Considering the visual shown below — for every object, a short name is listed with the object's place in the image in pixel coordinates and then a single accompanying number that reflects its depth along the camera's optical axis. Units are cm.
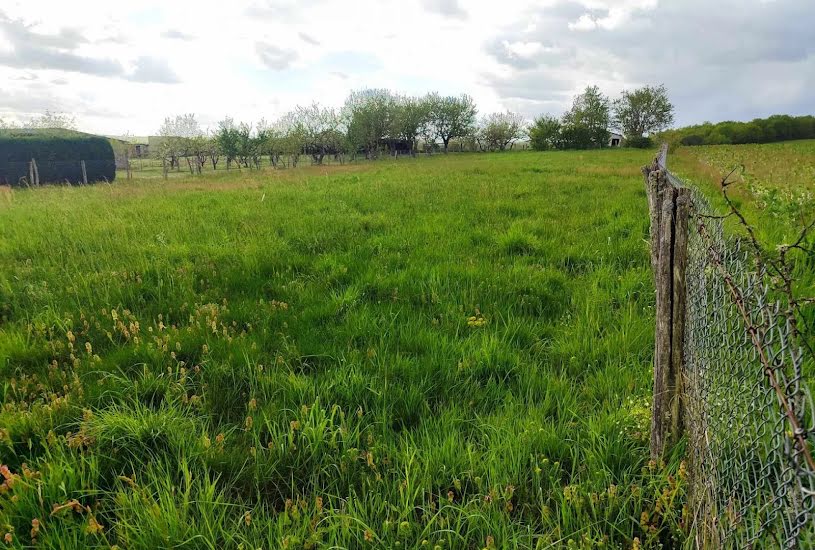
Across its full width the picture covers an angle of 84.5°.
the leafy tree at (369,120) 6203
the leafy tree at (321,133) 5944
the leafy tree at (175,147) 4544
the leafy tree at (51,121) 5216
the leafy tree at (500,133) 8688
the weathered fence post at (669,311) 229
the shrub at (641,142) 6419
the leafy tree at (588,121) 6944
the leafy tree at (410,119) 6888
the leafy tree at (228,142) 4691
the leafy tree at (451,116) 7938
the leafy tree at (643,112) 7425
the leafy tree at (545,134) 7138
